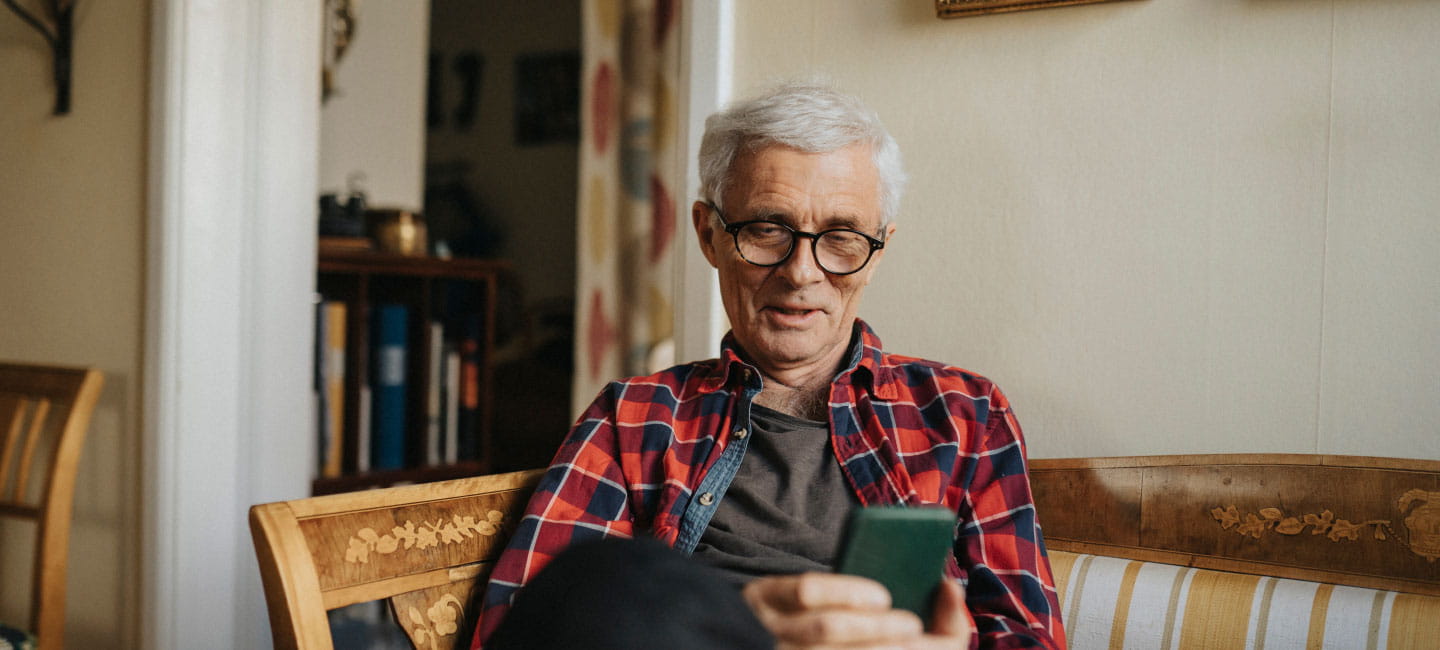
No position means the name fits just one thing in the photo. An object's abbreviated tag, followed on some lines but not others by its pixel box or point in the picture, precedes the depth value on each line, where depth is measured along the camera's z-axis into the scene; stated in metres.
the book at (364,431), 2.41
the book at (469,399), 2.63
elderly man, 1.07
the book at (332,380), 2.31
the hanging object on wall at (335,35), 2.69
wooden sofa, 0.95
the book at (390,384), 2.44
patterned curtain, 2.65
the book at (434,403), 2.54
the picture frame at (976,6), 1.38
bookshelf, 2.37
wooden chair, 1.69
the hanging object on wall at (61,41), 1.97
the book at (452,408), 2.59
